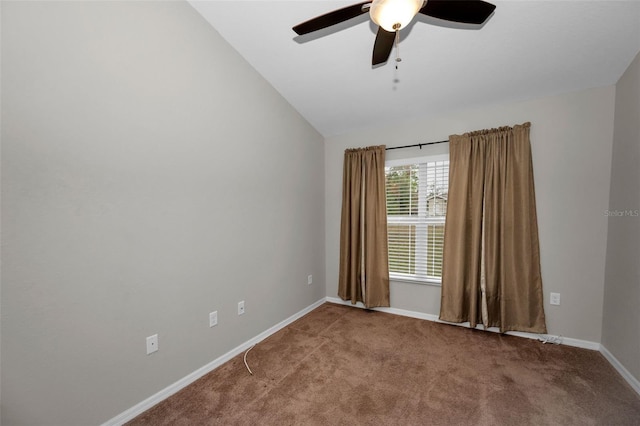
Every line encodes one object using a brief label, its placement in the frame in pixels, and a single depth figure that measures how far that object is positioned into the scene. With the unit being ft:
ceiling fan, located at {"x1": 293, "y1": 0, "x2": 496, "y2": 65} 3.78
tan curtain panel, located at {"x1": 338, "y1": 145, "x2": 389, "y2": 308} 10.54
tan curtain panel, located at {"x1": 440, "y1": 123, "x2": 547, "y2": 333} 8.08
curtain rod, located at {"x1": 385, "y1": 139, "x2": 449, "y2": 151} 9.72
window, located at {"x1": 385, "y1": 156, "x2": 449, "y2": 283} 9.86
